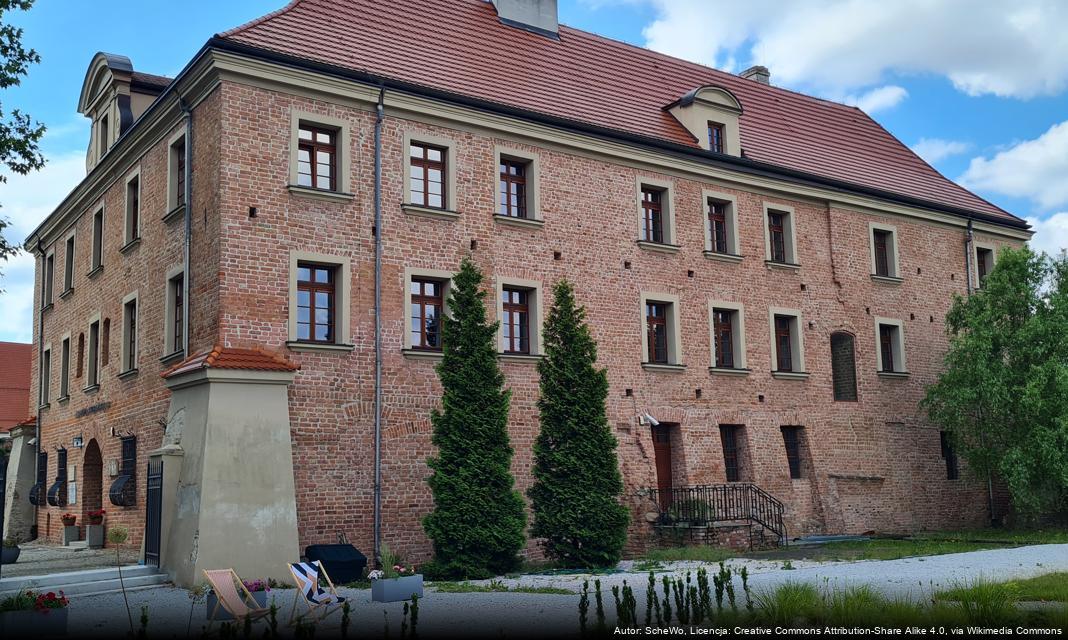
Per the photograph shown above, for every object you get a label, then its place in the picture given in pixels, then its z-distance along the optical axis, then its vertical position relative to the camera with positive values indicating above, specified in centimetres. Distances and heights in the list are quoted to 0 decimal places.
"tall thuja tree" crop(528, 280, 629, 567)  1859 +17
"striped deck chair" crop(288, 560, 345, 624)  1240 -140
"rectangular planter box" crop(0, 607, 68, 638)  1110 -151
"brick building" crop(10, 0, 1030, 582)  1847 +435
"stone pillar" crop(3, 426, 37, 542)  2831 +3
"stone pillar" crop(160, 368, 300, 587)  1606 -8
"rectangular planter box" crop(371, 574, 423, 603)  1370 -151
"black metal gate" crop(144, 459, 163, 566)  1706 -52
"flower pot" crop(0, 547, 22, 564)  1934 -136
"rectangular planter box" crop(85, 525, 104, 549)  2221 -120
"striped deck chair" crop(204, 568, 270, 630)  1188 -138
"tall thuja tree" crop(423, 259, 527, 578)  1753 +20
